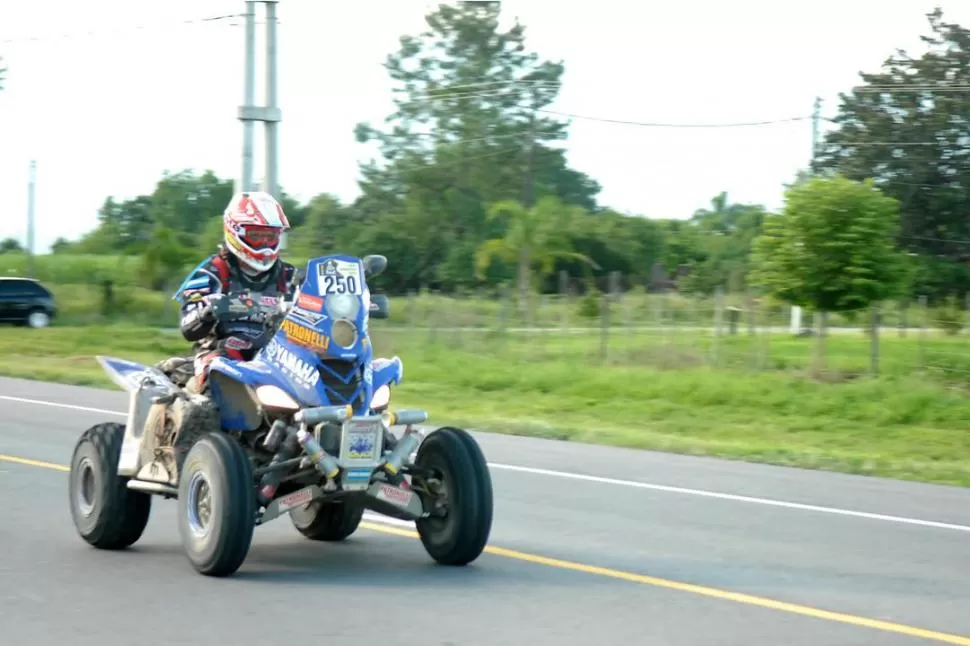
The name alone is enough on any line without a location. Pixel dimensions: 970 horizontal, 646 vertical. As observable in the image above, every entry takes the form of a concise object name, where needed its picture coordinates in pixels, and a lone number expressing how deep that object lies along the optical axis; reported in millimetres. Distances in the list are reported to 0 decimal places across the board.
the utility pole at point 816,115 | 46875
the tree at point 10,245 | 92931
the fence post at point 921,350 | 24219
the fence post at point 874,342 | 24000
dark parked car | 46406
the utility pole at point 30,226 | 63125
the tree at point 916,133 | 55781
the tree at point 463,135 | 74438
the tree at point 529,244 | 58312
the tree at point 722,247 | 65812
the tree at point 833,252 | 26188
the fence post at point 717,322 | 26294
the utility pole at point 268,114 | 27734
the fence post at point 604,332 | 27078
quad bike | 7828
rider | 8562
